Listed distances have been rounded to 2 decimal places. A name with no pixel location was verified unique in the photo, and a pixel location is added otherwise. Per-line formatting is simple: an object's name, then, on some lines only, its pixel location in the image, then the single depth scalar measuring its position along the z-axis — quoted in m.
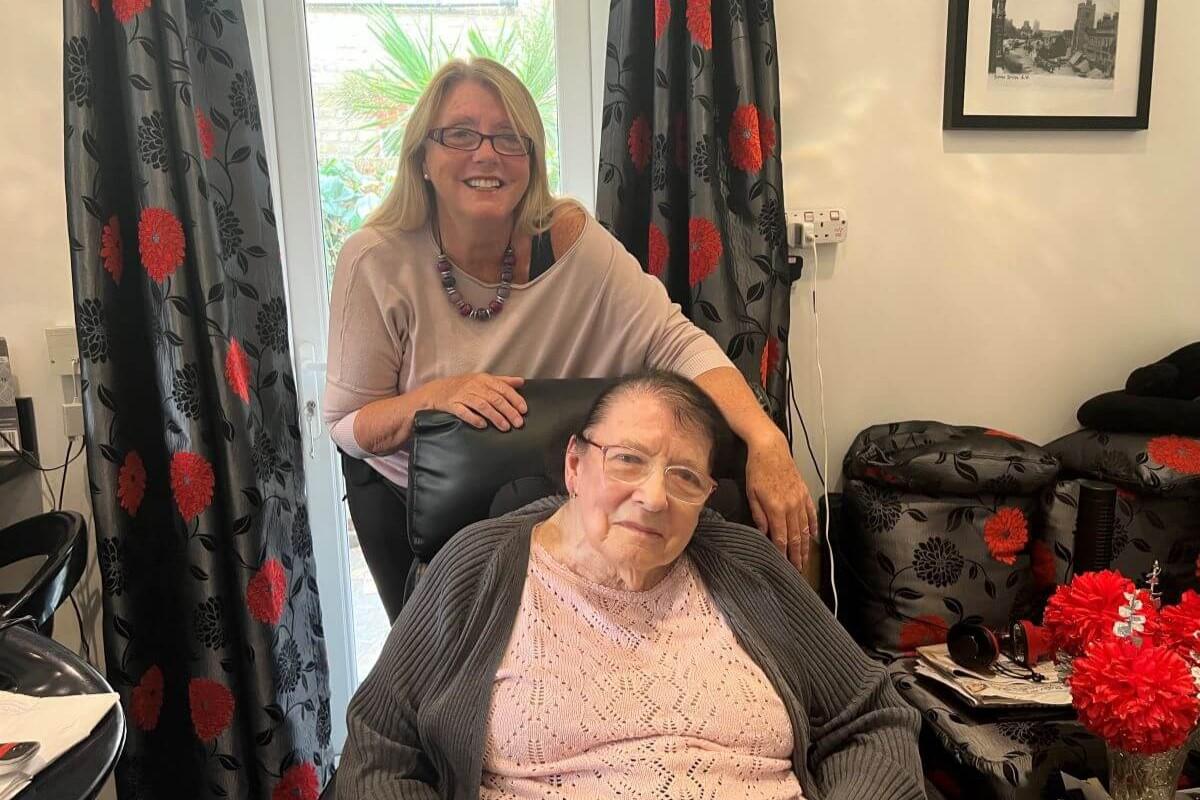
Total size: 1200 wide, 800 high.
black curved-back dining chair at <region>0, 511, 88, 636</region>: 1.31
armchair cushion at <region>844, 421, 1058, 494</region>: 1.79
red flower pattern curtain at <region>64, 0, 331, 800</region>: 1.57
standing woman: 1.49
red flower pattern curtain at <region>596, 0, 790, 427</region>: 1.75
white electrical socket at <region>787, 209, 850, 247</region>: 1.97
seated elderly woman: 1.07
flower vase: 1.18
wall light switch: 1.75
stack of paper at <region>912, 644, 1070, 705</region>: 1.54
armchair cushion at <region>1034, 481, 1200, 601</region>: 1.83
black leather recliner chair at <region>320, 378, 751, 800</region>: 1.26
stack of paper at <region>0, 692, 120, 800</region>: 0.86
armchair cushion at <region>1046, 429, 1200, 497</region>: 1.81
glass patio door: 1.91
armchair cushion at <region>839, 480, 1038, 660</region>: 1.79
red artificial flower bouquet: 1.10
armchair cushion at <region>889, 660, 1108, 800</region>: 1.42
